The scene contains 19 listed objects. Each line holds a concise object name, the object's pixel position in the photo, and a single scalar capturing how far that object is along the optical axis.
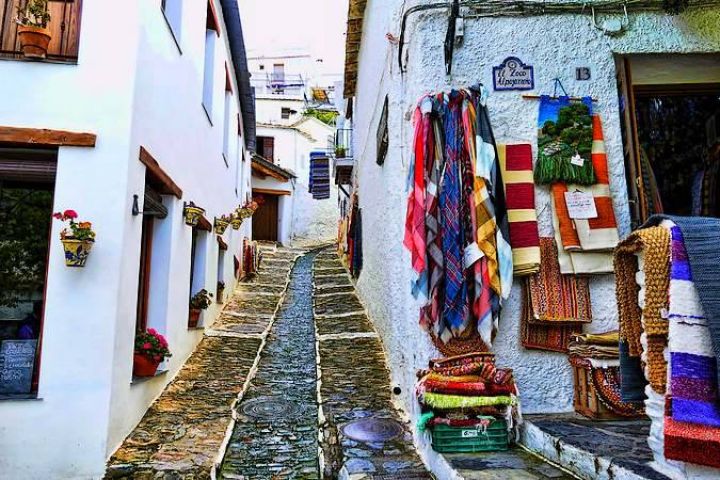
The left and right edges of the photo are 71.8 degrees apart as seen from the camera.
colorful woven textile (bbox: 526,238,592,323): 3.66
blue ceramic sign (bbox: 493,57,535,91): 3.98
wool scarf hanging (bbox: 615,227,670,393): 2.19
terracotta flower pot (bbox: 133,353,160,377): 4.70
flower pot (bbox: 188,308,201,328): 6.89
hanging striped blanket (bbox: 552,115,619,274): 3.75
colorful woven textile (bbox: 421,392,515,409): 3.29
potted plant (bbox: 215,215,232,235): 8.41
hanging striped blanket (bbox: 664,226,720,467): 1.98
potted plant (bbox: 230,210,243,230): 9.38
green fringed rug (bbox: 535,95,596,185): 3.81
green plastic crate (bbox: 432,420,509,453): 3.29
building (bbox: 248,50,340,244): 21.53
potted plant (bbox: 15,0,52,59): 4.04
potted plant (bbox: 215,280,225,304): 9.04
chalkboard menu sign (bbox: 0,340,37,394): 3.93
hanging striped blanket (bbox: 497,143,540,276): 3.70
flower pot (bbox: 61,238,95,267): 3.80
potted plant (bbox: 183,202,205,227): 5.95
